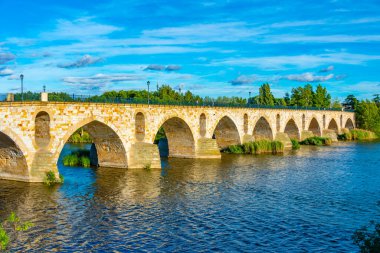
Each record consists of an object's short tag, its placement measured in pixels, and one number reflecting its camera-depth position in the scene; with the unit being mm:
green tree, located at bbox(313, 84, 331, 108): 133000
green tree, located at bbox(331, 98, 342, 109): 166450
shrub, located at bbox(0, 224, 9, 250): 13558
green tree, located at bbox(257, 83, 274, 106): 119406
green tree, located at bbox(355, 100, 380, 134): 114962
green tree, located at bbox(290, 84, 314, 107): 130125
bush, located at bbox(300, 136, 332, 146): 82125
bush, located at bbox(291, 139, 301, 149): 74000
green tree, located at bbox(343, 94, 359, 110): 167700
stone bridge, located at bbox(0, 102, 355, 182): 34531
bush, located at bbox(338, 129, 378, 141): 97812
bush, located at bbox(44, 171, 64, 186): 35188
